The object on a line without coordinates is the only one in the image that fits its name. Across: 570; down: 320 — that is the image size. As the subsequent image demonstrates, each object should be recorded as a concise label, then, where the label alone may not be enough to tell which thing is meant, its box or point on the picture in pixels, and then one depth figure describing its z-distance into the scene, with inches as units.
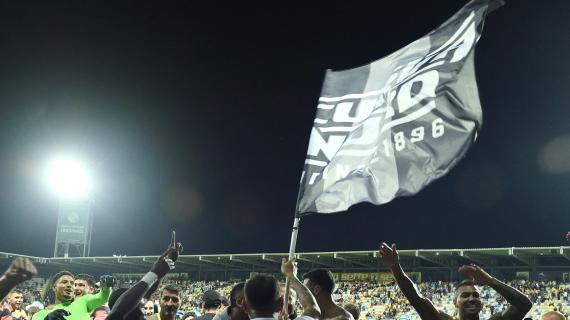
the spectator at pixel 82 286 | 333.1
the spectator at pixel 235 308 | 204.6
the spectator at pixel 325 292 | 212.8
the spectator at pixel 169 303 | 221.5
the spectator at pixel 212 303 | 265.7
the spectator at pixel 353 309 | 279.7
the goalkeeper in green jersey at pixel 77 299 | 304.2
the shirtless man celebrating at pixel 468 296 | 194.4
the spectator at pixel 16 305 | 394.6
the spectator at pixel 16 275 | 168.2
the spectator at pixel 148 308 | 315.6
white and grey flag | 228.4
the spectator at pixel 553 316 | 258.4
